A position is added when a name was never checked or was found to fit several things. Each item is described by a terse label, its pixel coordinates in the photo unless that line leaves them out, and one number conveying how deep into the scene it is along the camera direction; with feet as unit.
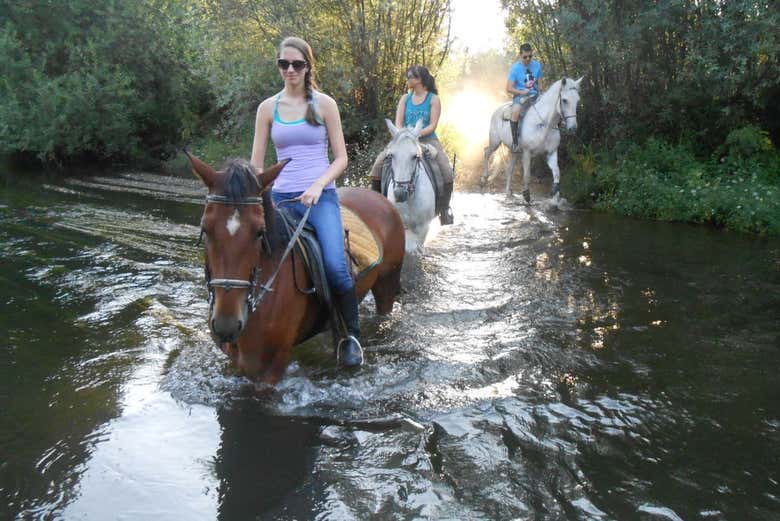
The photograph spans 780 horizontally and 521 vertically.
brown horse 11.05
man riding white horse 43.96
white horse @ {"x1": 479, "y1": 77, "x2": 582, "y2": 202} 41.57
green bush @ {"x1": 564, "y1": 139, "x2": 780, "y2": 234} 35.94
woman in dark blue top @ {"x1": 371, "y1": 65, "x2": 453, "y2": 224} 27.63
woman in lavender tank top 13.60
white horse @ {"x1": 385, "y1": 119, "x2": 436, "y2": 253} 25.40
